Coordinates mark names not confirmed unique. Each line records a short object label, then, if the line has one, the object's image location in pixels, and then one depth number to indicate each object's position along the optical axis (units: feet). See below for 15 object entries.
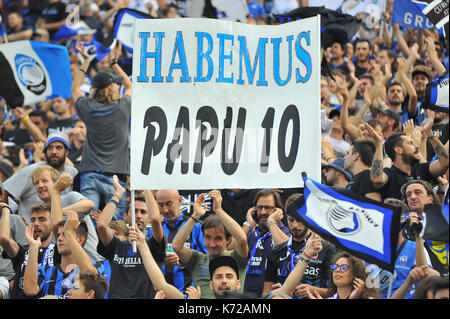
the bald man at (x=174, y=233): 49.83
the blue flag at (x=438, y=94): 47.09
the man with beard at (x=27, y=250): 52.80
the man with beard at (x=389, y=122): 67.70
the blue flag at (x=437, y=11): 45.11
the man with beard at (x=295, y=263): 47.03
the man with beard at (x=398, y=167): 52.39
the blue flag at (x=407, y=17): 78.69
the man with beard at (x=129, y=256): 49.34
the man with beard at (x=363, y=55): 87.04
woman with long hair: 44.80
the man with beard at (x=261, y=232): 49.62
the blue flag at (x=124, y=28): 79.66
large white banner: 45.62
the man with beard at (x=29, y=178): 62.69
